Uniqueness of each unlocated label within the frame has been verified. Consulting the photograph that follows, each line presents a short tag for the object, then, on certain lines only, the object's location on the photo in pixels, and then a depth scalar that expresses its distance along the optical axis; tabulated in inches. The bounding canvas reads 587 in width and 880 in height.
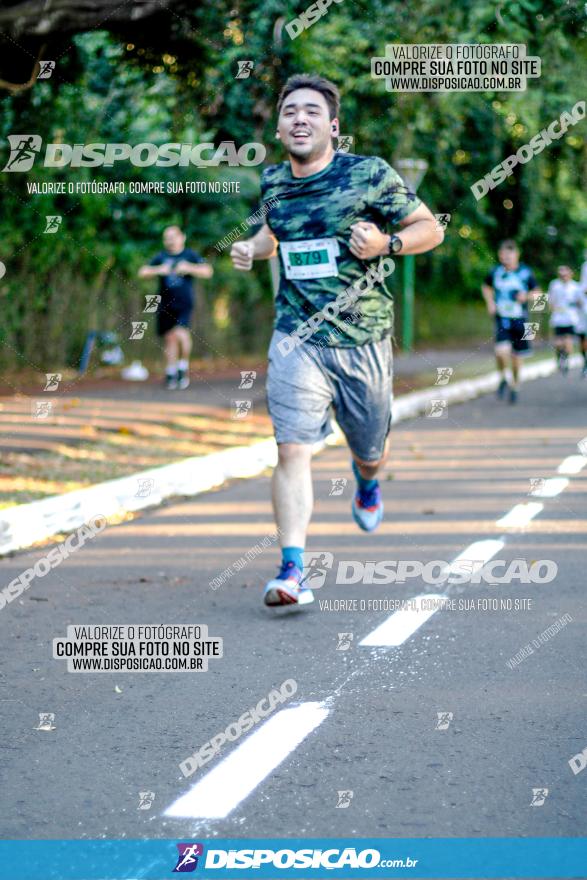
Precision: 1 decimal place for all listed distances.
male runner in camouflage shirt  256.7
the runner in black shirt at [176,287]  720.3
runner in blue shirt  722.2
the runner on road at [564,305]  928.9
